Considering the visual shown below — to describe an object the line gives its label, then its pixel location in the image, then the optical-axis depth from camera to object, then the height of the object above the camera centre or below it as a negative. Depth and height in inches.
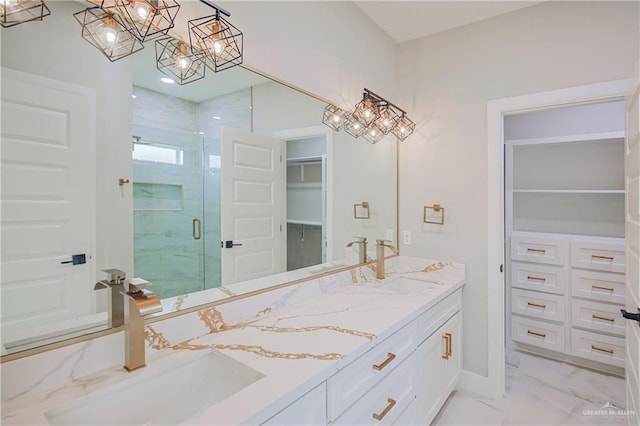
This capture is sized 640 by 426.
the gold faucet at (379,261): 90.0 -13.5
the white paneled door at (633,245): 52.2 -5.9
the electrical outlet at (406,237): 104.5 -8.1
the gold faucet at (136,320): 39.2 -13.2
